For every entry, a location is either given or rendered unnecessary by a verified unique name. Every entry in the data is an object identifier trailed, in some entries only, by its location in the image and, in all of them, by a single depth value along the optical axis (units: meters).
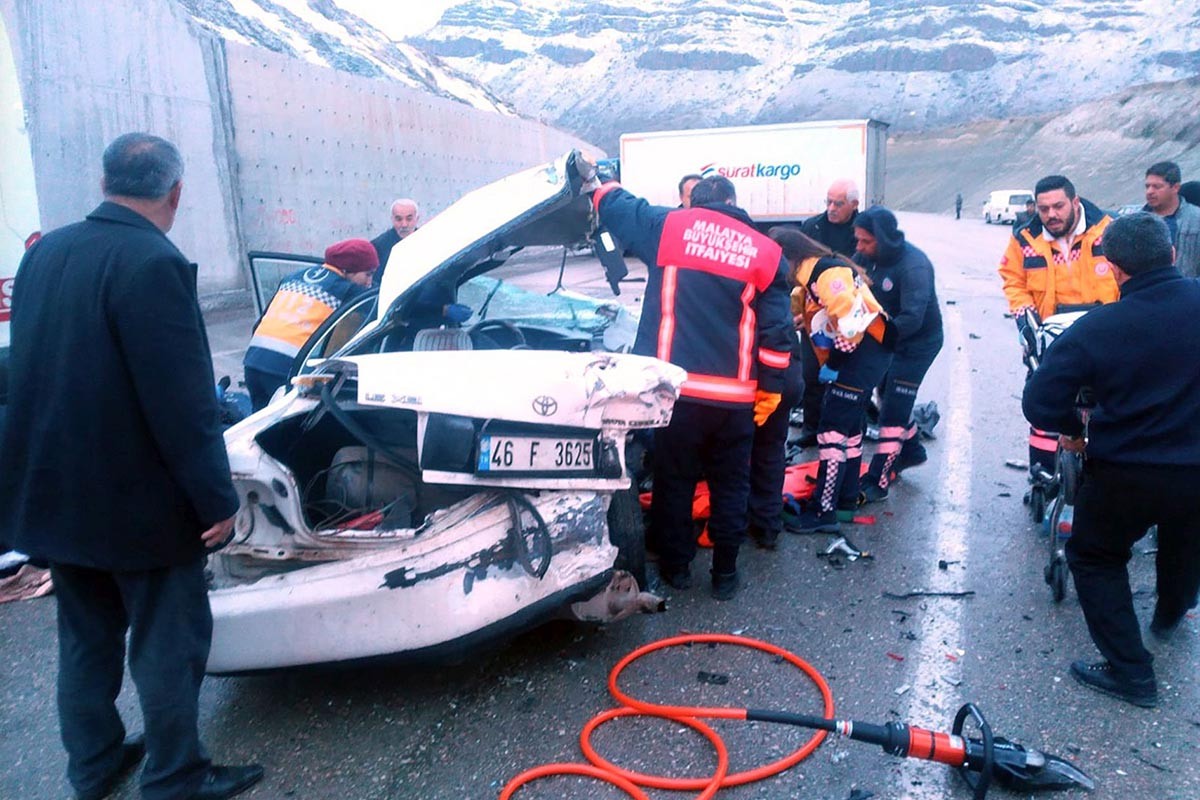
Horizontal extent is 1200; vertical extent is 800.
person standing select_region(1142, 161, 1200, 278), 5.32
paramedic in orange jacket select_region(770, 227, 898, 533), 4.66
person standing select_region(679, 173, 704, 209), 5.38
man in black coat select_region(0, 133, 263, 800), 2.45
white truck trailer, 20.11
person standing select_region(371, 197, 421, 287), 6.82
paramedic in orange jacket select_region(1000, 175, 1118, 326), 4.93
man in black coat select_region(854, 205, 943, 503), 5.19
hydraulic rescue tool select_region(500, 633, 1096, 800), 2.69
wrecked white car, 2.96
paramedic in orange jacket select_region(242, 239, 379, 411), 4.78
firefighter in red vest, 3.82
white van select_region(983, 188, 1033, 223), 39.19
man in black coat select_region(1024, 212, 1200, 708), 3.08
